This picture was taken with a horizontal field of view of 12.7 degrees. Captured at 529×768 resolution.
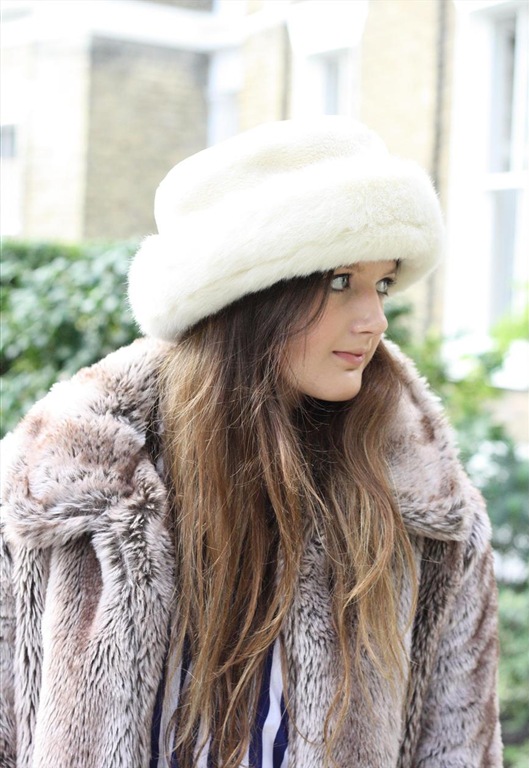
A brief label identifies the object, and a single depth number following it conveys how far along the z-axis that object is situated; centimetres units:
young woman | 226
